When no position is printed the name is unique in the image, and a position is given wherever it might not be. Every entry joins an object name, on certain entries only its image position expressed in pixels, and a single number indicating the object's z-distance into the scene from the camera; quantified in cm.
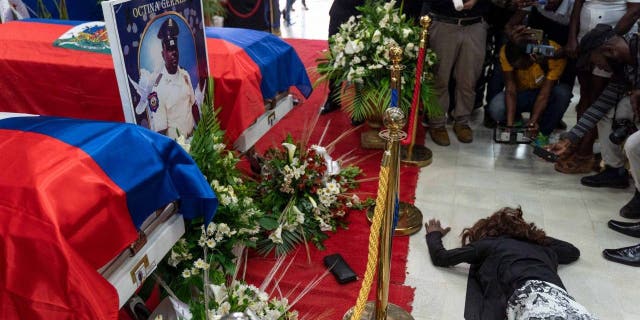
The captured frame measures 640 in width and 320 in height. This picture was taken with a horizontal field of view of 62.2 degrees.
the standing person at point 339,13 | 509
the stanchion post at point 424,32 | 353
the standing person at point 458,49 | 453
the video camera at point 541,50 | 437
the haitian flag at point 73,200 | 161
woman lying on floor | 231
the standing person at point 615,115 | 351
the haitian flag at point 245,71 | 329
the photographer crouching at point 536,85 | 443
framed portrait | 217
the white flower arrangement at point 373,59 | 417
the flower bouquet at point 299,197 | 324
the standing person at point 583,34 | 395
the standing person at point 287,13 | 966
